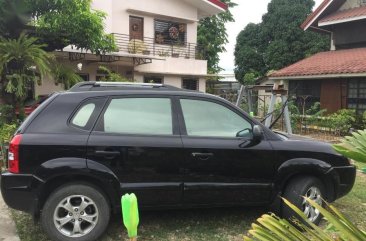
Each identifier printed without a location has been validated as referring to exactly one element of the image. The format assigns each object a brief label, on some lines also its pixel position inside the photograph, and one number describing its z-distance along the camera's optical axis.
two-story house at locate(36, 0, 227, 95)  18.80
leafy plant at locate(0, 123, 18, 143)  7.71
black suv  4.20
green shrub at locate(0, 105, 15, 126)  8.73
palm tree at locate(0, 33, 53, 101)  8.11
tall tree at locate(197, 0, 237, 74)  29.05
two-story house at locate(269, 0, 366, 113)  15.69
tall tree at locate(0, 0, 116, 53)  9.20
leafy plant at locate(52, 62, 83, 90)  9.56
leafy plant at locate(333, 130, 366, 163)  1.79
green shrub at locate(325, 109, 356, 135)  13.69
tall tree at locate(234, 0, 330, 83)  27.84
